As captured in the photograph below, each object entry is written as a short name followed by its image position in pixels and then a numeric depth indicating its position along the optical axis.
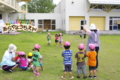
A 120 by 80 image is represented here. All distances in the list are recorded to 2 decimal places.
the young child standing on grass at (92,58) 5.78
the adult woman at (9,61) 6.40
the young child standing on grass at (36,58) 5.91
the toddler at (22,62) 6.59
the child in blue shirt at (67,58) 5.64
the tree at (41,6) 57.47
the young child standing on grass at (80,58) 5.73
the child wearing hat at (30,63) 6.80
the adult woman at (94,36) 6.44
